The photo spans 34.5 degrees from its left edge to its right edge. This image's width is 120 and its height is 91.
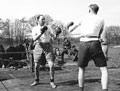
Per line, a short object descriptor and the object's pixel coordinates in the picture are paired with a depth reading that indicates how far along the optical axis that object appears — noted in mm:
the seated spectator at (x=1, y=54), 8821
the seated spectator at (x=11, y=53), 9149
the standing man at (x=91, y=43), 3225
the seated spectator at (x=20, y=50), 9691
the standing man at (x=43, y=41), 4208
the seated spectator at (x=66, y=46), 11748
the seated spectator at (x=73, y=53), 11594
